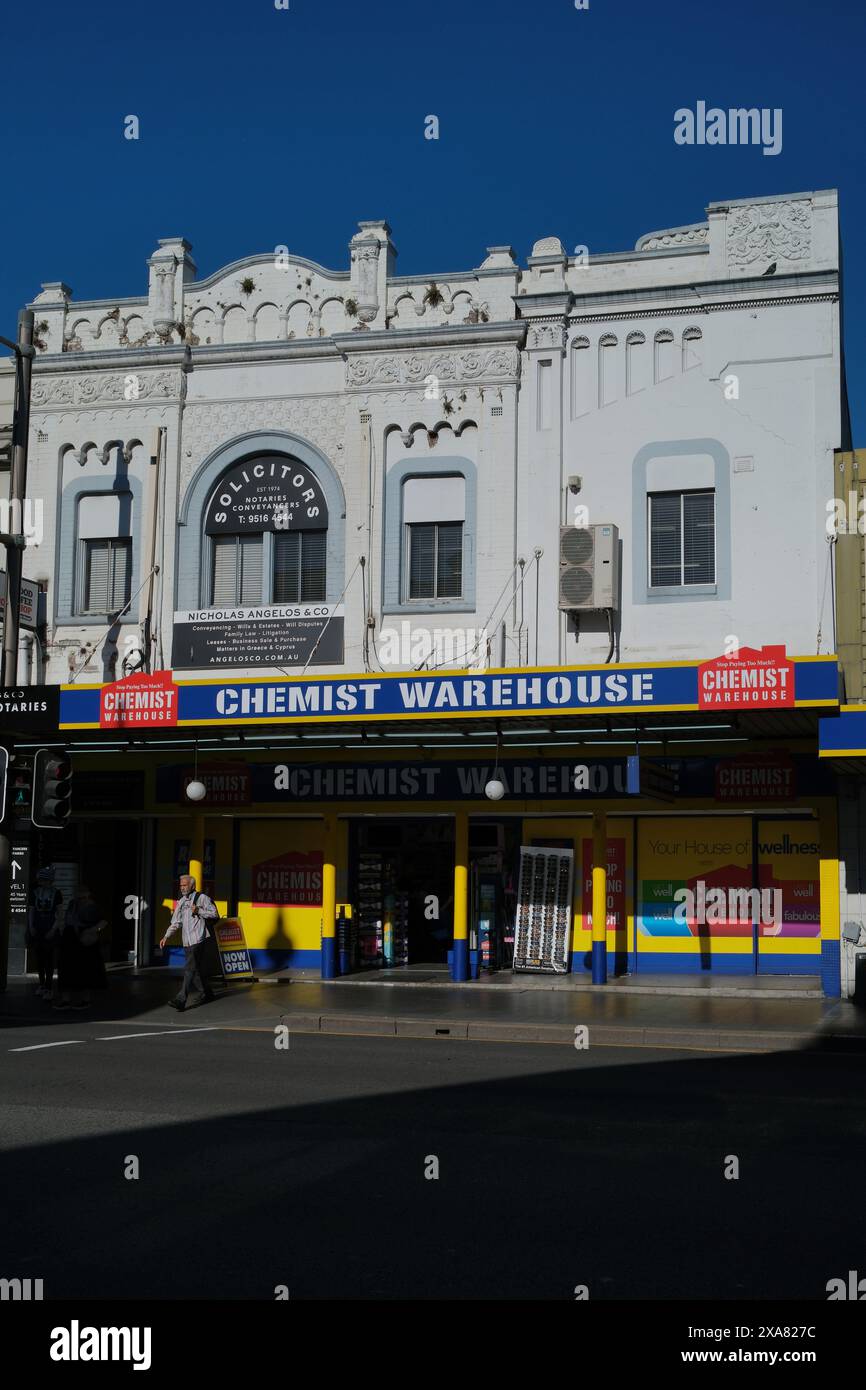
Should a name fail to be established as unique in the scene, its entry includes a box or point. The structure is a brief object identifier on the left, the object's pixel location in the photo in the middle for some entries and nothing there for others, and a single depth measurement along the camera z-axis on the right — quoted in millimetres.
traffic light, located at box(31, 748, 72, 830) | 16828
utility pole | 20562
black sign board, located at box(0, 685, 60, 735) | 20125
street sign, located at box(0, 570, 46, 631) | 23359
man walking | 18656
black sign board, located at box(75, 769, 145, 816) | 24438
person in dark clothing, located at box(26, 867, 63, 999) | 20641
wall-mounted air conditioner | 21656
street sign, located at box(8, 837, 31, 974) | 23344
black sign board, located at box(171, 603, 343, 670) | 23125
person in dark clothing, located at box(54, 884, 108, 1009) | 18781
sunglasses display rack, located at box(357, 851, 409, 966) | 23828
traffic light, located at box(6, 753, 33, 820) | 18266
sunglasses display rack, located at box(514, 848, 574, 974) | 22531
